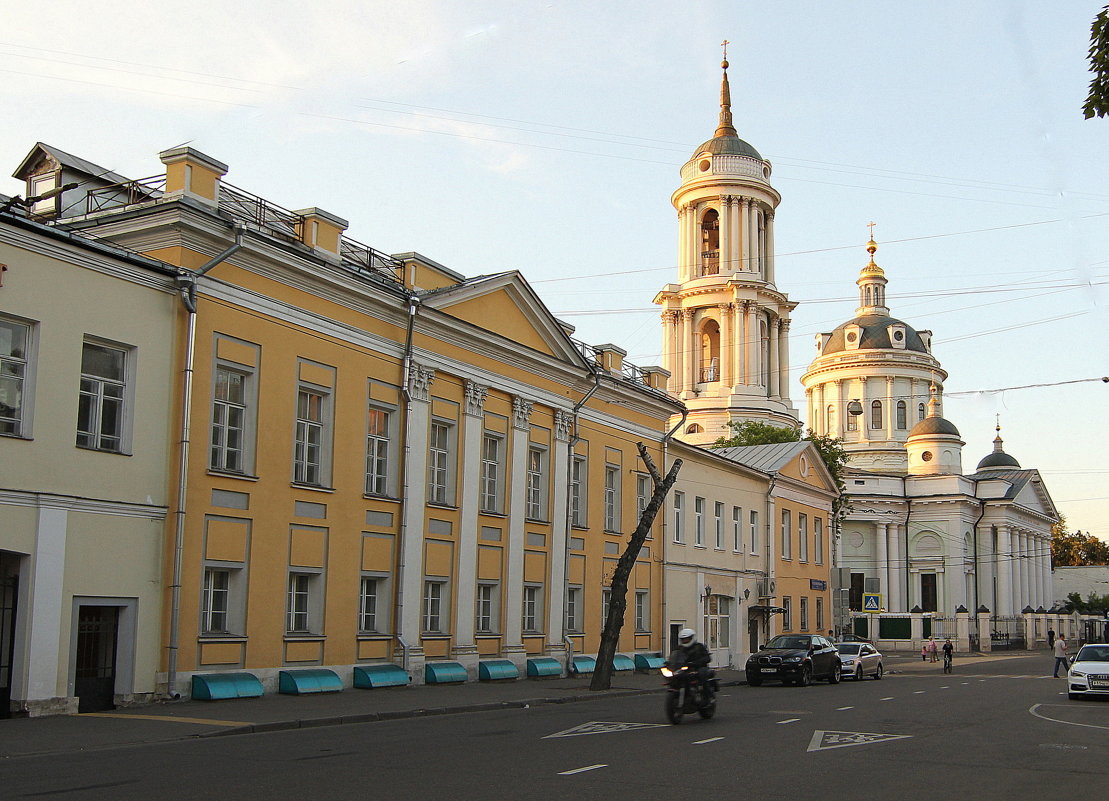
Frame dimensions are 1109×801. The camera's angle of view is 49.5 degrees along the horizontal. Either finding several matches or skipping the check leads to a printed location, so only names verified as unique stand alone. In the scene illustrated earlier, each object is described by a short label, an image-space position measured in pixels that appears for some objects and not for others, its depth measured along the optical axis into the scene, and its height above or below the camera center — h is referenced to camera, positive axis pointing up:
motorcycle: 18.42 -1.80
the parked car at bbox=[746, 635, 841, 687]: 32.31 -2.27
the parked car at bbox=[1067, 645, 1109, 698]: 25.52 -1.94
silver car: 36.28 -2.50
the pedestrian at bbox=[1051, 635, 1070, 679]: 37.38 -2.20
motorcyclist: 18.94 -1.29
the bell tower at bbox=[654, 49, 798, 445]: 74.69 +17.17
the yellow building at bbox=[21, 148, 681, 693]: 20.98 +2.47
